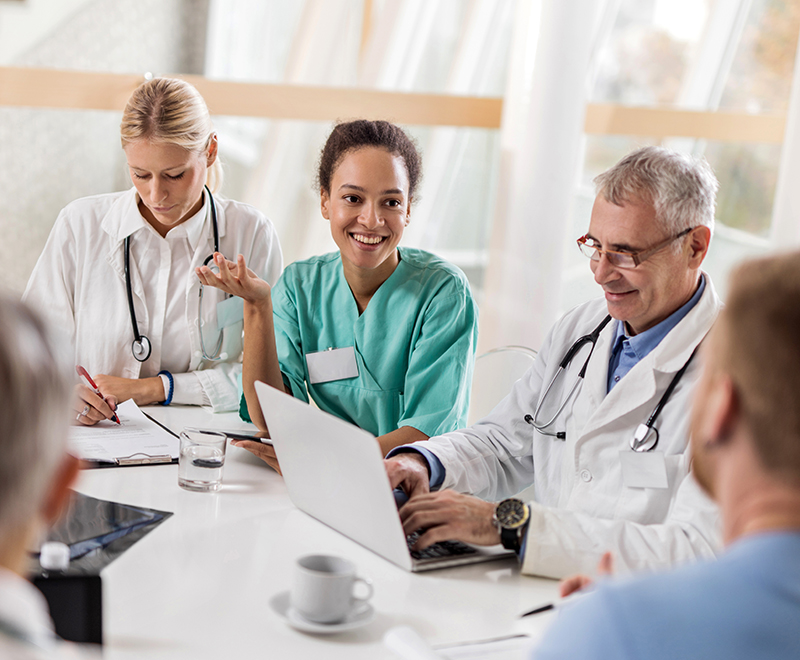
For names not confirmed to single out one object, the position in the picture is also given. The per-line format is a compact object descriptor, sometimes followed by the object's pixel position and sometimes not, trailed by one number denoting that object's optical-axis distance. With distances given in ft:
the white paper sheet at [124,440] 5.71
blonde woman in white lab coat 7.44
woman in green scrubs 6.73
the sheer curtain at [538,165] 11.27
